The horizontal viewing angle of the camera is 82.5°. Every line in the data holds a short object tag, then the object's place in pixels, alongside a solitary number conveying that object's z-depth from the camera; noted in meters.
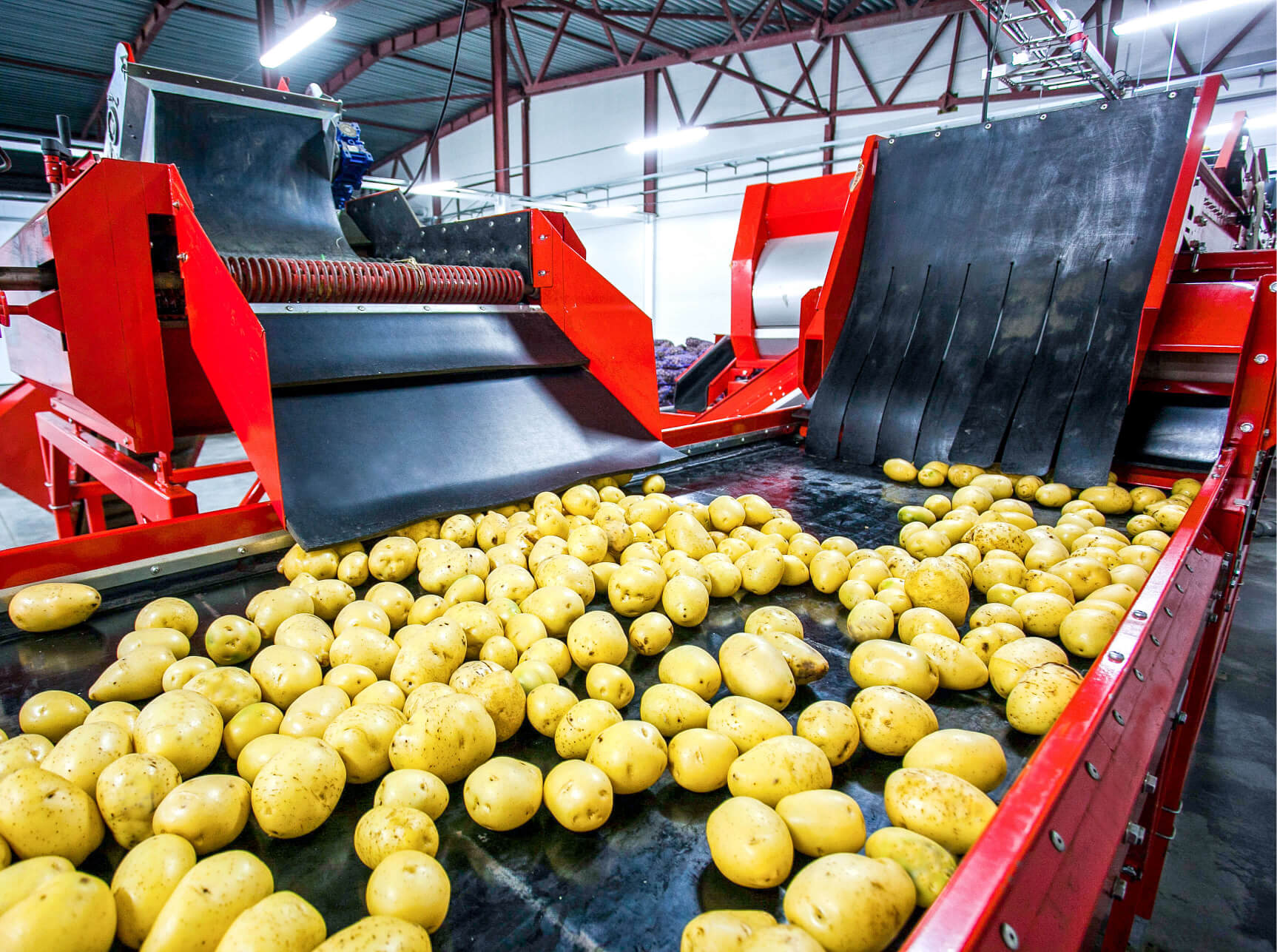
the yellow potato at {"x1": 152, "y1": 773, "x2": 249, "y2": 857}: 1.04
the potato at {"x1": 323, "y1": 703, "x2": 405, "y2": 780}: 1.21
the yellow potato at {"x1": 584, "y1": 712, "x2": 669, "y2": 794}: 1.17
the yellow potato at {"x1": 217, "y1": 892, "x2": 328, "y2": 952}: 0.85
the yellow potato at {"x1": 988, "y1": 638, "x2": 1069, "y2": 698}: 1.47
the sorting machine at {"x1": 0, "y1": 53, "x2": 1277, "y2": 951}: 1.05
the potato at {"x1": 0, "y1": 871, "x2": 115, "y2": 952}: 0.83
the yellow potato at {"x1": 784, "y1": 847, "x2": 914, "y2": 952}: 0.87
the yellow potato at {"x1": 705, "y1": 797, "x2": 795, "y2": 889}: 0.99
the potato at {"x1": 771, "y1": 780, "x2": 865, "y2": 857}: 1.04
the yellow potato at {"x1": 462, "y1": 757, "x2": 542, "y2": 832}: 1.10
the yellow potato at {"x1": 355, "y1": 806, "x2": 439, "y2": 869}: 1.02
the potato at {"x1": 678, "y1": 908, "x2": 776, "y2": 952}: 0.86
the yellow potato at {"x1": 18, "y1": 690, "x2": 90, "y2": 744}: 1.31
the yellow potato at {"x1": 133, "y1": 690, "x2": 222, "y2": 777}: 1.21
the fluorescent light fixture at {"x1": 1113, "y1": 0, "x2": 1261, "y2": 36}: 5.62
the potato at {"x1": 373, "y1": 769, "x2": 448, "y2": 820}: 1.11
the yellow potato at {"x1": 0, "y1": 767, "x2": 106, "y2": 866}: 1.02
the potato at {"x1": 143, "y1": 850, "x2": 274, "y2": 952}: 0.88
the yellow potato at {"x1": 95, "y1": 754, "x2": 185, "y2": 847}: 1.08
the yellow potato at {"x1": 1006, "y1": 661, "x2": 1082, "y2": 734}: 1.31
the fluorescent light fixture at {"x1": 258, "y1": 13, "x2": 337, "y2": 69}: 9.09
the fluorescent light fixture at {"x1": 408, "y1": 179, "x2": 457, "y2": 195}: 11.09
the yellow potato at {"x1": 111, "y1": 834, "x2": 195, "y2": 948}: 0.94
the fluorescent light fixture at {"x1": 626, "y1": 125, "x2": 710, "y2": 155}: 12.34
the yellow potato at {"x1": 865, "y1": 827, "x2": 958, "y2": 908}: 0.96
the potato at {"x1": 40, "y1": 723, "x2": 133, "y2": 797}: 1.16
